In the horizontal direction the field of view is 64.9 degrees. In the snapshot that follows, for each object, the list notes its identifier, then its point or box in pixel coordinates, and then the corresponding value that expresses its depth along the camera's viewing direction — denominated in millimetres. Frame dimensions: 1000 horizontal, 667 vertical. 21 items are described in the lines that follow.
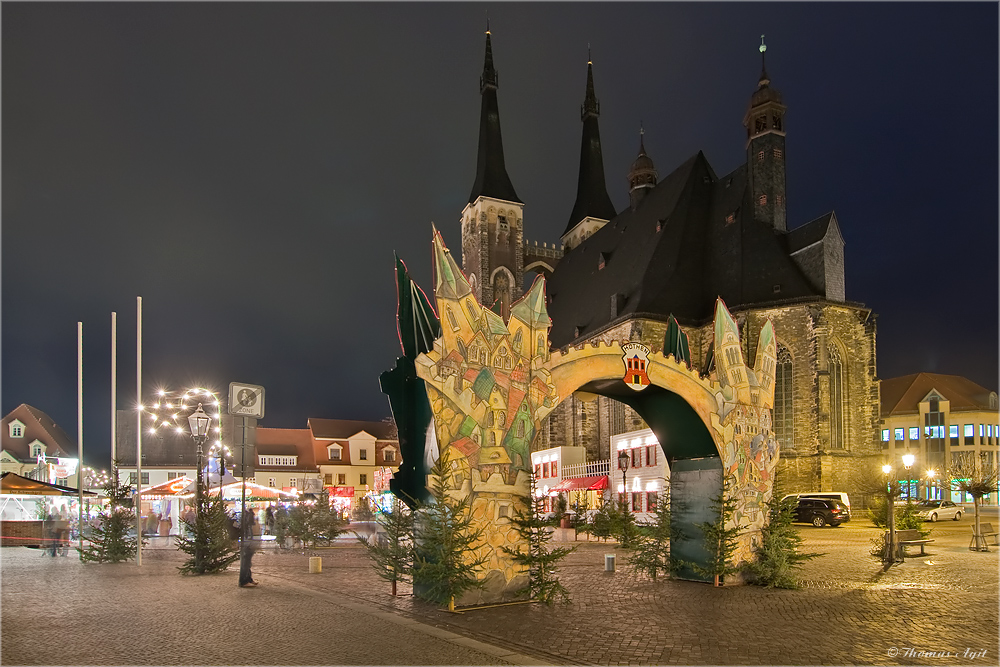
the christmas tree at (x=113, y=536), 21047
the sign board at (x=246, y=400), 14781
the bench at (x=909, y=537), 19234
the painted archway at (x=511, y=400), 12164
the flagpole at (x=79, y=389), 20547
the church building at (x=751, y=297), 38062
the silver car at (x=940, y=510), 35000
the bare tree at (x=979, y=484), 20984
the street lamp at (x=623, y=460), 27531
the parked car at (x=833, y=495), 32469
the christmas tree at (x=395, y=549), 12195
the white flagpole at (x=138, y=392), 19703
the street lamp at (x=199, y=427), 18656
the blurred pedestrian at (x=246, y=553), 14680
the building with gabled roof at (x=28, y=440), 59312
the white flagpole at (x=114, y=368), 20203
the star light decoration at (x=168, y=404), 19620
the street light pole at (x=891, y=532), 17438
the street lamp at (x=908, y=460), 25694
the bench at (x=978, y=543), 20875
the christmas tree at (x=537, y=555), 12242
